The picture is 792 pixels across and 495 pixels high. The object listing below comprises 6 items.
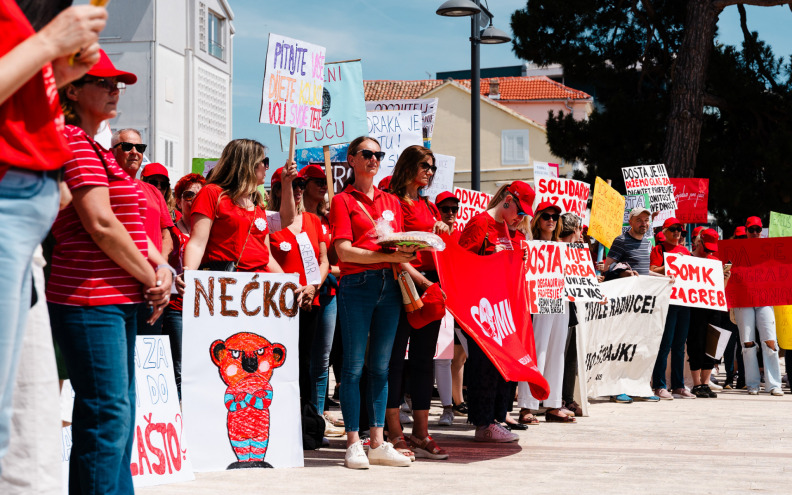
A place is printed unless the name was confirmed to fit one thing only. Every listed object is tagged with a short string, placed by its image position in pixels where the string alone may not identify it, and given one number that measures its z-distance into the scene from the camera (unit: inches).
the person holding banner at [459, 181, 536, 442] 290.8
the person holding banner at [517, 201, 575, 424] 338.3
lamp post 496.1
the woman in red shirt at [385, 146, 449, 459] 256.1
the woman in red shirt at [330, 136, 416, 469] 238.7
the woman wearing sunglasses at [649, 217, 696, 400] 447.5
